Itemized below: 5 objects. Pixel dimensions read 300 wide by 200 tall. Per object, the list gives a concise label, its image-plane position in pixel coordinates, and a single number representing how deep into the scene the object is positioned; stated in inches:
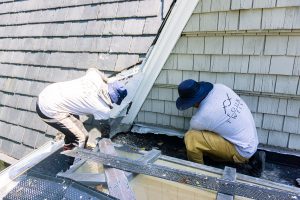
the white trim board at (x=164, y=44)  121.3
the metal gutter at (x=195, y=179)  75.2
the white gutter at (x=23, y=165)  109.2
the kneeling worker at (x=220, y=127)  114.0
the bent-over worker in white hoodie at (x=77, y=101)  124.6
